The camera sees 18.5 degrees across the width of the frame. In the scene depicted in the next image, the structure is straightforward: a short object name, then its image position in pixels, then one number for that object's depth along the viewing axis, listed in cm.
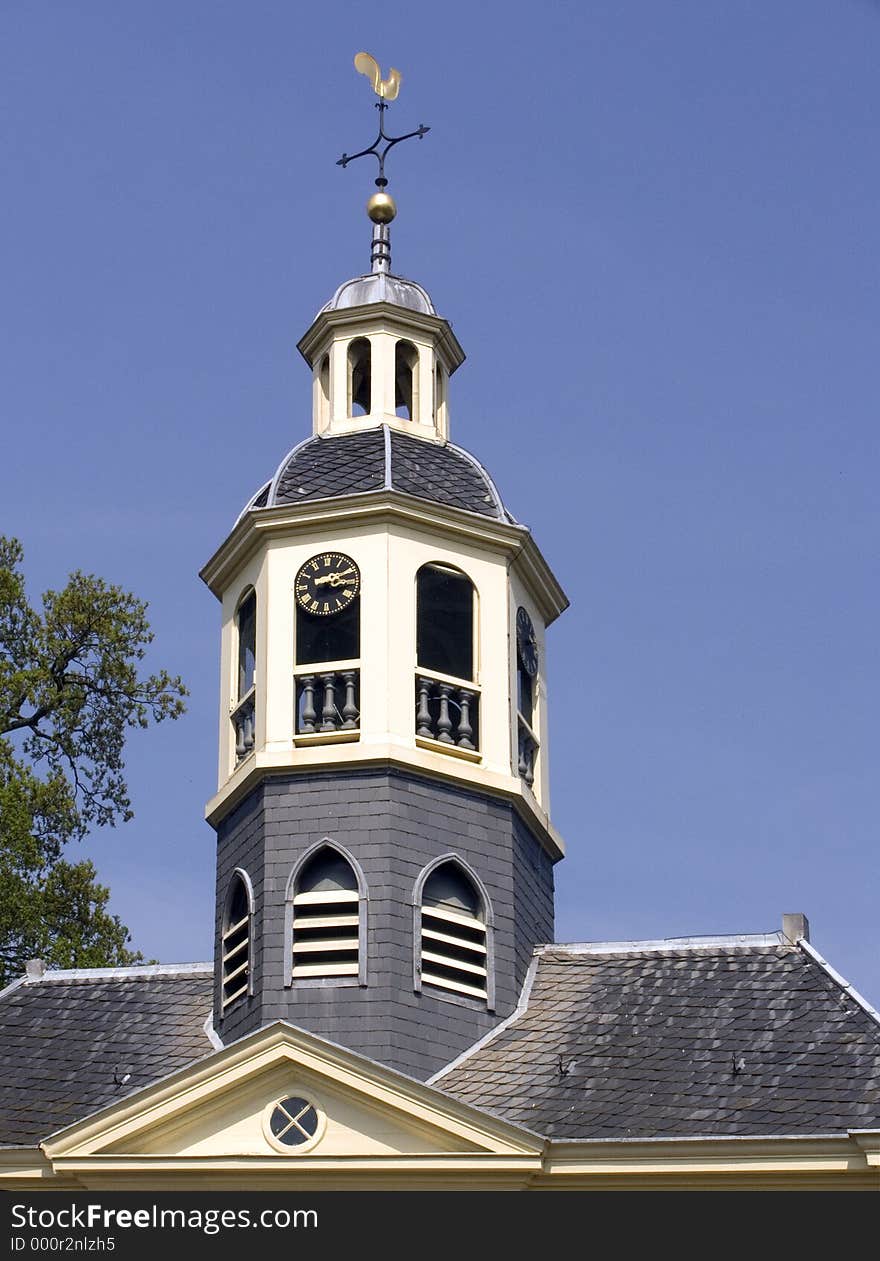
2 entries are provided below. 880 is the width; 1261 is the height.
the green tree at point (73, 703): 4025
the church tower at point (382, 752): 3152
